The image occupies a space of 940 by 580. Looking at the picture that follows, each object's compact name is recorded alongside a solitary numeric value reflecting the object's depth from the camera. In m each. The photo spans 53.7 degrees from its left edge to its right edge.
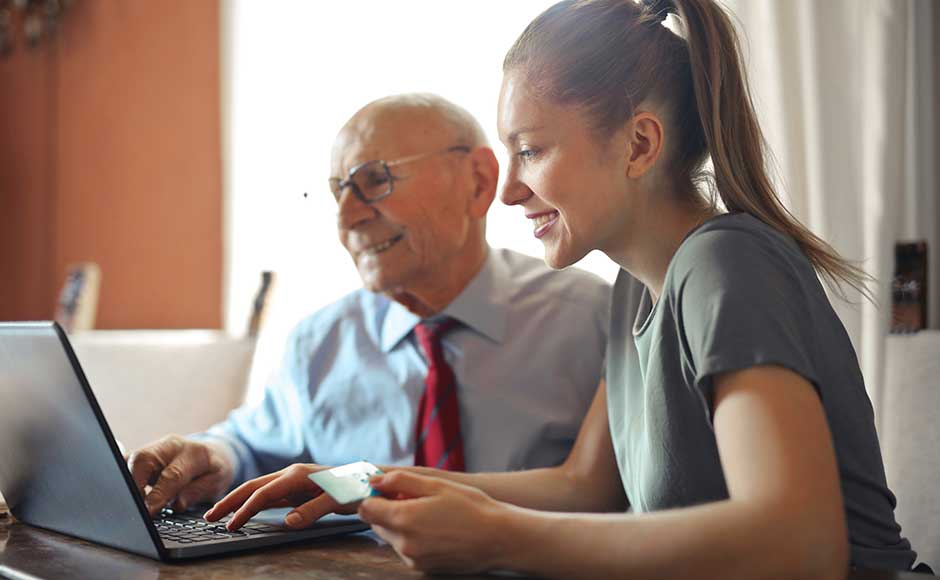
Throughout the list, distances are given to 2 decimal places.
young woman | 0.76
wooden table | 0.87
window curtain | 1.70
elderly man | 1.65
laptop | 0.91
